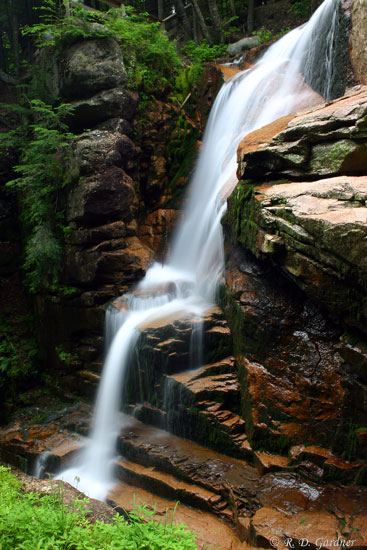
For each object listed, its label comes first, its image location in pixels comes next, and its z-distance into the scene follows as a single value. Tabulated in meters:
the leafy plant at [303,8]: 15.40
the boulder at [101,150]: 8.62
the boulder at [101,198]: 8.49
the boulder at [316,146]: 5.07
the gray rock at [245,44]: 14.34
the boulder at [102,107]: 9.30
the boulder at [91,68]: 9.31
